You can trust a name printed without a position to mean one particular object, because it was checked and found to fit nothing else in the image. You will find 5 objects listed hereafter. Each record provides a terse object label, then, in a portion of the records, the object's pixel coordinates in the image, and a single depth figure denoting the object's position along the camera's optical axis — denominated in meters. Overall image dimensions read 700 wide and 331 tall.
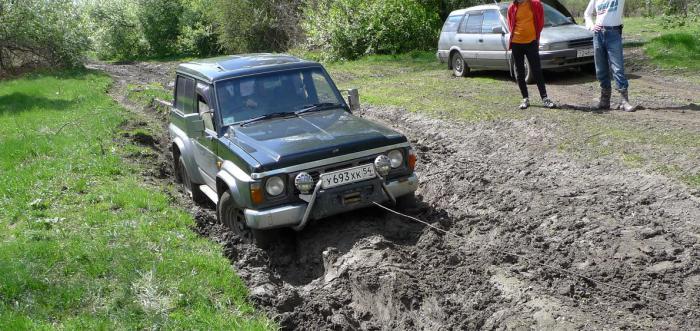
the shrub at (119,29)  43.59
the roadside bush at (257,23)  34.19
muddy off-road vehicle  6.23
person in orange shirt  10.54
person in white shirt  9.45
